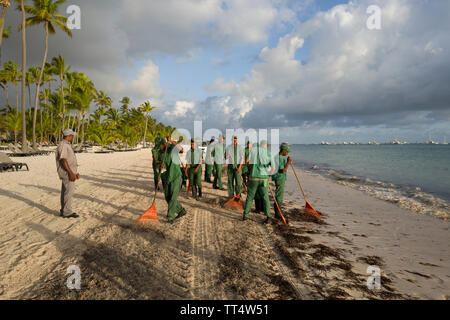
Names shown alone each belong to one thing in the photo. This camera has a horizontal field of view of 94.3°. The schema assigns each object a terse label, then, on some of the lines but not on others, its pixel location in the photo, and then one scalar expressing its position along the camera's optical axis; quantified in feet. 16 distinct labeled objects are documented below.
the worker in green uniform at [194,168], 24.81
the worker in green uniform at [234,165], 24.50
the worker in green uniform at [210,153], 28.78
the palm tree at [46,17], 74.95
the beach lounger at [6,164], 37.45
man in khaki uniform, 15.58
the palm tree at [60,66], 109.19
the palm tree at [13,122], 111.93
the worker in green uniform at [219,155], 27.71
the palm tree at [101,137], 107.55
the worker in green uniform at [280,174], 18.20
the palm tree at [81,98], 111.96
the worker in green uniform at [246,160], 24.79
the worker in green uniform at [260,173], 16.70
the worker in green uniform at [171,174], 16.47
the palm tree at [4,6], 60.23
